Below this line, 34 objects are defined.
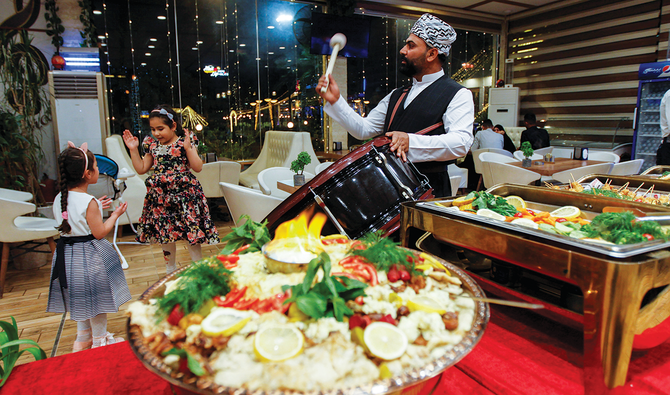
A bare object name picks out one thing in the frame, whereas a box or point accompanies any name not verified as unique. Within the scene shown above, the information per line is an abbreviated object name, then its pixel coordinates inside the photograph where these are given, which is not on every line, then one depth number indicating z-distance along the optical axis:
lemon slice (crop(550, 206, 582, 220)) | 1.24
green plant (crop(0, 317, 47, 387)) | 0.89
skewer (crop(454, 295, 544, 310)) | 0.62
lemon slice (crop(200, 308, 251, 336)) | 0.62
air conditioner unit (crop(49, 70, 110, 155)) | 5.65
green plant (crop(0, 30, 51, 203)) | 4.30
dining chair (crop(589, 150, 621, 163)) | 5.25
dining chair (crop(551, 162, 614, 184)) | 4.19
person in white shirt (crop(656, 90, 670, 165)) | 5.57
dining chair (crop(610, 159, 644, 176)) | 4.38
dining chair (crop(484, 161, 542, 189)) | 4.42
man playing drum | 1.68
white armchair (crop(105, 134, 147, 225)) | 4.47
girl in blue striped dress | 2.06
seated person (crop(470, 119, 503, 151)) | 6.97
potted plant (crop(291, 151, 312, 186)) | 3.60
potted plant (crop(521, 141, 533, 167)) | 4.59
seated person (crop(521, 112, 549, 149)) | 7.16
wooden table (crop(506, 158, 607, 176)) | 4.39
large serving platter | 0.51
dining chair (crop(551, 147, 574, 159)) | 7.37
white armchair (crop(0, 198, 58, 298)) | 2.99
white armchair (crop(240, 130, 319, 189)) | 6.05
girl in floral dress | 2.79
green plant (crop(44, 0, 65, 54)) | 5.98
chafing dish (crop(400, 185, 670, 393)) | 0.72
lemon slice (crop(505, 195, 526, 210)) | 1.43
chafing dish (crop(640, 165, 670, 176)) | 2.60
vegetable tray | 0.76
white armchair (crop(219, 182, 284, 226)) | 2.38
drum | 1.20
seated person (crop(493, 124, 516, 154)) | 7.32
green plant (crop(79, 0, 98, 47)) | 6.16
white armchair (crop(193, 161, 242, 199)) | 5.11
